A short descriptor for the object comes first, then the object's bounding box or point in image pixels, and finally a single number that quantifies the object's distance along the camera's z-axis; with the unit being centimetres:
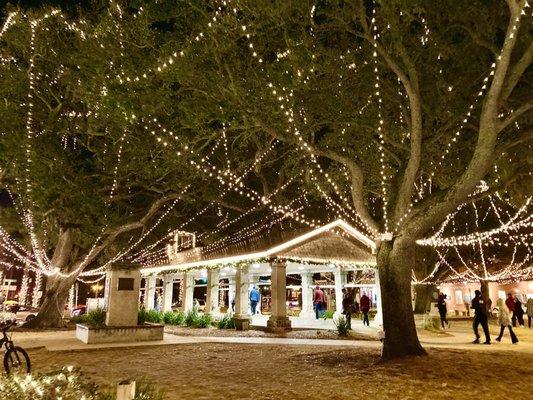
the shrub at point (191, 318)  1981
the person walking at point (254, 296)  2312
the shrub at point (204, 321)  1939
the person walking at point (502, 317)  1431
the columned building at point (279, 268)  1728
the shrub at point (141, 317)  1500
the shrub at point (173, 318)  2083
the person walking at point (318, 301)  2155
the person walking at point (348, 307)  1721
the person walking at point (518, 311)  2223
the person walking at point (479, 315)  1376
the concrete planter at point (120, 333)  1323
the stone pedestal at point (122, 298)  1391
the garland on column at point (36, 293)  3291
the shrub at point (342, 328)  1580
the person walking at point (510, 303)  1965
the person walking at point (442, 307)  2139
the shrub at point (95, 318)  1462
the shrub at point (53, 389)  454
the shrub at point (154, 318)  2122
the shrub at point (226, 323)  1830
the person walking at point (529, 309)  2219
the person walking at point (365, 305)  1917
